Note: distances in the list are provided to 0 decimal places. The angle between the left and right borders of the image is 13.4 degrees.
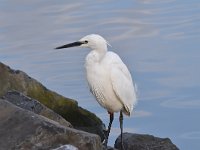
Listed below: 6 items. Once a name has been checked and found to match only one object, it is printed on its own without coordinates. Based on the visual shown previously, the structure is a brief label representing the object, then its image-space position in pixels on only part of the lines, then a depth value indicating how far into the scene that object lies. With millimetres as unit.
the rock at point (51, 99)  12023
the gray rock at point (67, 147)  7992
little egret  11398
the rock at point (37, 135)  8188
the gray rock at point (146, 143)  11344
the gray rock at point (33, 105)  10391
